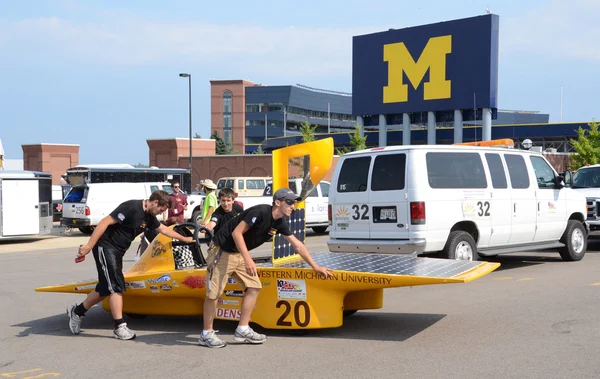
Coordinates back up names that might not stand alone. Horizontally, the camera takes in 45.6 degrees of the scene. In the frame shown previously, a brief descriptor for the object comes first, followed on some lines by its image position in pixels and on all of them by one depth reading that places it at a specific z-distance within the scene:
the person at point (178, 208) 14.80
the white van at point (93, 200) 24.27
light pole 44.31
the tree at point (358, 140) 52.22
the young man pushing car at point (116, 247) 7.62
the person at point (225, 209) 9.84
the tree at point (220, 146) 102.59
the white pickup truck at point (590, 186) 15.66
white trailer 21.92
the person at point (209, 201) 12.55
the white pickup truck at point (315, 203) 22.66
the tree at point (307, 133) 56.94
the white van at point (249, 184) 35.03
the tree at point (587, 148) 48.53
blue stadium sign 46.44
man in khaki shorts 7.05
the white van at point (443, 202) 11.19
